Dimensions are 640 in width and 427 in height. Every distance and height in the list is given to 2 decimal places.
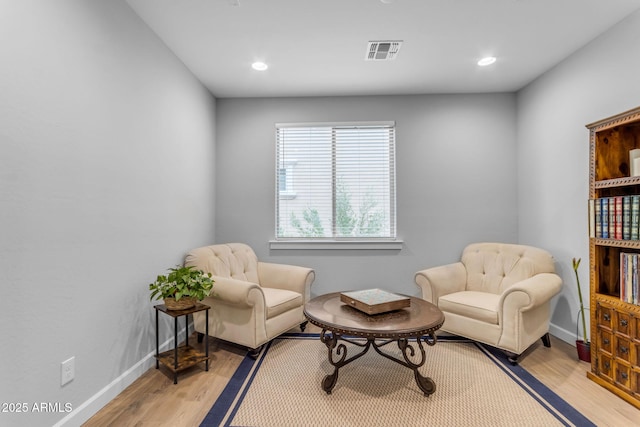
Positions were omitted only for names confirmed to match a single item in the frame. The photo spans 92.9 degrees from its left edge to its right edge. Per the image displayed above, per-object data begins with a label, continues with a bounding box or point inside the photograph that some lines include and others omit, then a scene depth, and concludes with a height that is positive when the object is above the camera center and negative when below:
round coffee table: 1.85 -0.69
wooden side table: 2.18 -1.07
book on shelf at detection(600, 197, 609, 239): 2.13 -0.01
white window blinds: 3.70 +0.42
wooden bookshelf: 1.97 -0.41
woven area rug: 1.79 -1.19
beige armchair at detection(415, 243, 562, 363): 2.38 -0.70
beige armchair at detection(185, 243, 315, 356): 2.47 -0.72
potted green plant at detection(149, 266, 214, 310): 2.21 -0.53
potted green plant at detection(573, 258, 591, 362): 2.46 -1.06
